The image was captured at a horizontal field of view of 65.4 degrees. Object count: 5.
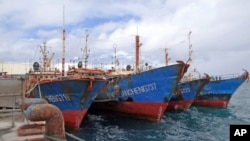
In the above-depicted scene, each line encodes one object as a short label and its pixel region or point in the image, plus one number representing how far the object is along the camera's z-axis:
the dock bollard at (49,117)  4.23
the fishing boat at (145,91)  12.22
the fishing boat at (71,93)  10.58
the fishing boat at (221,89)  19.46
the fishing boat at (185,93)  17.03
